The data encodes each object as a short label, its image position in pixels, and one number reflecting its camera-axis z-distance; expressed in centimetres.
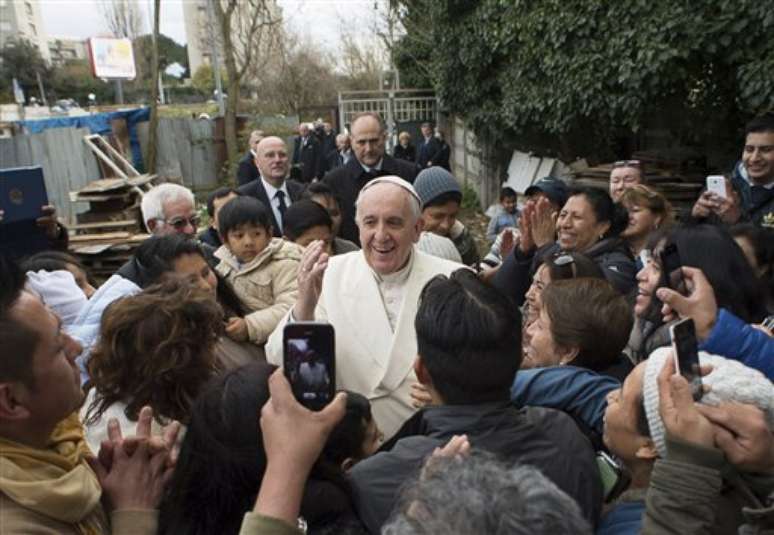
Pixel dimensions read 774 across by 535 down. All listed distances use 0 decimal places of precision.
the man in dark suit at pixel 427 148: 1312
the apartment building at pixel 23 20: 6122
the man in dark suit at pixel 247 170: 701
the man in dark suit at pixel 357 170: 506
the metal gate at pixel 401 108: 1730
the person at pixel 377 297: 228
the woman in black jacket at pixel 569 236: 347
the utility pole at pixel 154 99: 1488
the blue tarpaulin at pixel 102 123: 1469
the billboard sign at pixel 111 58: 3512
